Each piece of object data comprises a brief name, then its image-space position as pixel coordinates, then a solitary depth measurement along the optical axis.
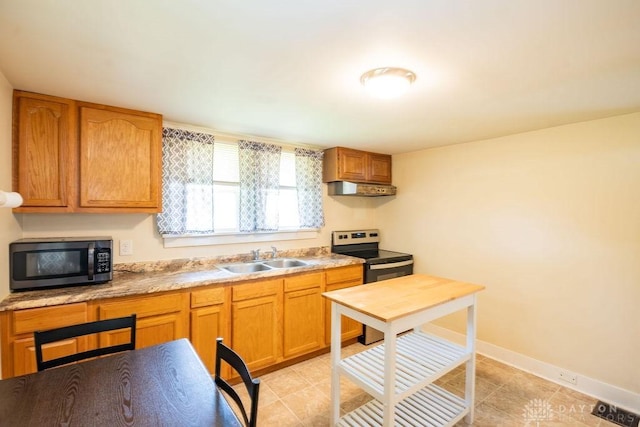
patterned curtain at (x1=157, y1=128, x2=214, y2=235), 2.61
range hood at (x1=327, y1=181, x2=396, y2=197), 3.48
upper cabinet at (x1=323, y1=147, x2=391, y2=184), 3.51
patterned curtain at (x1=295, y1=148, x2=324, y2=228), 3.47
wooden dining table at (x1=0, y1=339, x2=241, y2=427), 0.95
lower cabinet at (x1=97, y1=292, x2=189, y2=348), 1.96
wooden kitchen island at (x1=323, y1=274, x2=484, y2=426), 1.65
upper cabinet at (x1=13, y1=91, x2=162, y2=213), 1.92
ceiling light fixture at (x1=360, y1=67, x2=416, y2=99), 1.61
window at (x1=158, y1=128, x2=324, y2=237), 2.65
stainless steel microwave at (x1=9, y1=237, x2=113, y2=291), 1.84
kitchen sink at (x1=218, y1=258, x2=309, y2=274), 2.94
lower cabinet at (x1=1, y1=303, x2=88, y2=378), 1.67
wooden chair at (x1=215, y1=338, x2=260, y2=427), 0.95
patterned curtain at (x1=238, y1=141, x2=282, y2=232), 3.07
